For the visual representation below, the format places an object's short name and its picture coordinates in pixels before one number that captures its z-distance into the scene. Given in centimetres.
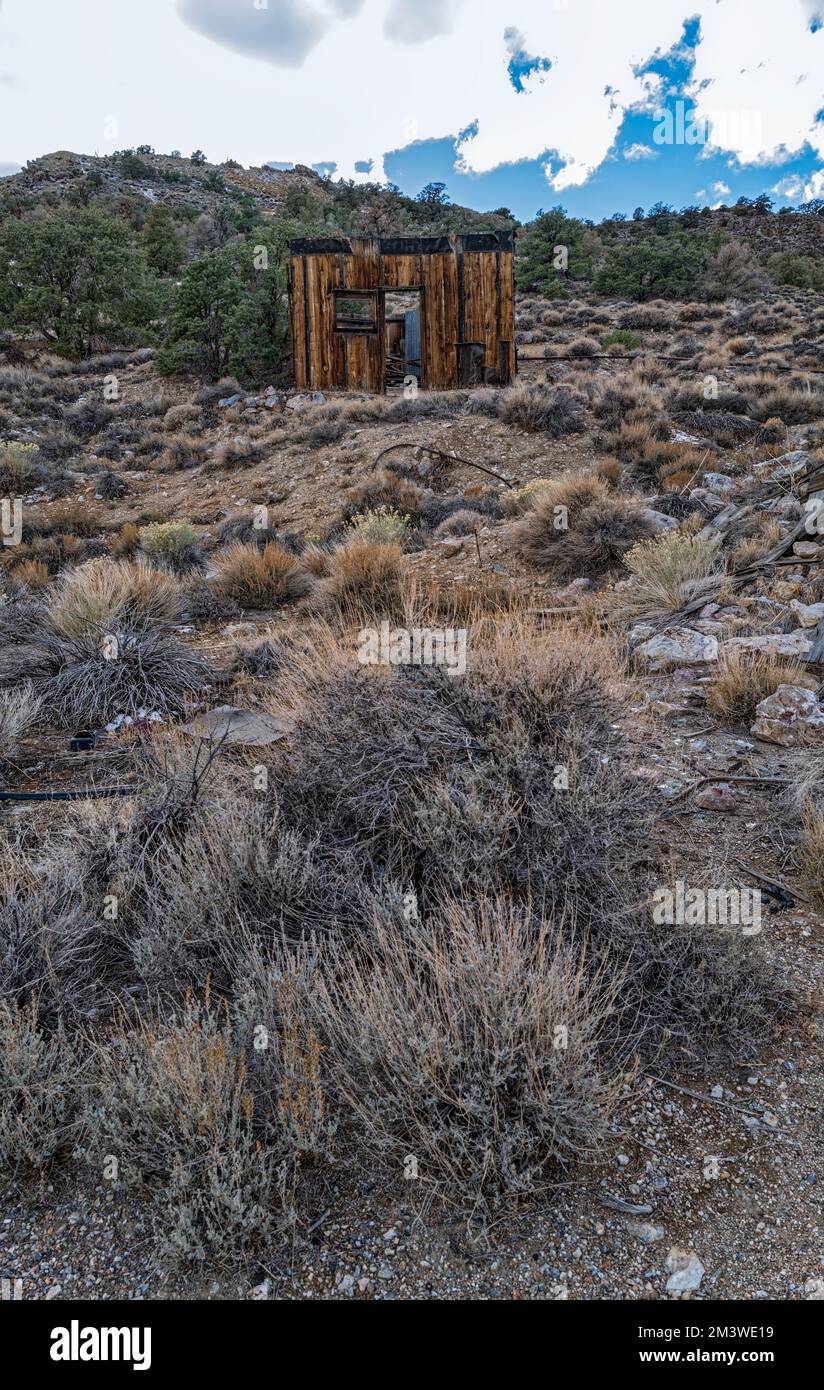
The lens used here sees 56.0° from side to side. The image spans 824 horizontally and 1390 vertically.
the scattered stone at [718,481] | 1004
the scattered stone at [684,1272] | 186
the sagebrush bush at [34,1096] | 220
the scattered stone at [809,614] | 560
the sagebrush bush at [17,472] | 1387
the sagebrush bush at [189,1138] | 195
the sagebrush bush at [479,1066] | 206
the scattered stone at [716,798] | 376
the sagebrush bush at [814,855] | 310
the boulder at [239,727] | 439
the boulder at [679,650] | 553
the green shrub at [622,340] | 2059
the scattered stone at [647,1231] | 196
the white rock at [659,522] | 860
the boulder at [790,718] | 428
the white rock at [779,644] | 512
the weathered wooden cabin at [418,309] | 1536
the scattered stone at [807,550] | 669
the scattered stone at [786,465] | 916
